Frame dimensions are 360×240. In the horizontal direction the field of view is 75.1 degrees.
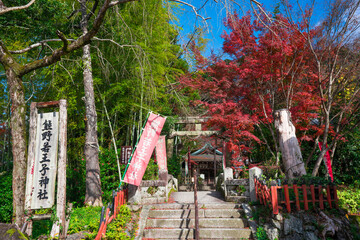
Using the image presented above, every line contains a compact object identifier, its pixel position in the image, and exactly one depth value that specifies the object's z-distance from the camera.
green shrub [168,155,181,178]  12.51
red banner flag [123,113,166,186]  6.34
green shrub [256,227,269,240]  5.19
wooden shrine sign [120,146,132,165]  8.13
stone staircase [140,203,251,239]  5.50
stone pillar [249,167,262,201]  6.69
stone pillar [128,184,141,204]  6.84
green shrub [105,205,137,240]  5.02
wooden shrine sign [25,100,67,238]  4.21
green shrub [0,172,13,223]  7.32
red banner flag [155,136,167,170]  9.10
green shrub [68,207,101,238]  5.16
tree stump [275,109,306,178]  6.36
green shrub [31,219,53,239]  7.03
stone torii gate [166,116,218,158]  12.07
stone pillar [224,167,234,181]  8.16
